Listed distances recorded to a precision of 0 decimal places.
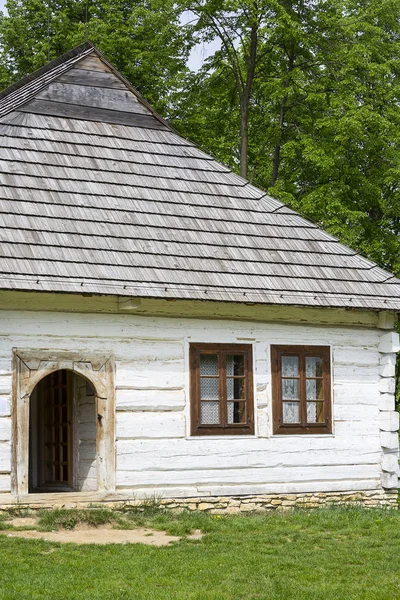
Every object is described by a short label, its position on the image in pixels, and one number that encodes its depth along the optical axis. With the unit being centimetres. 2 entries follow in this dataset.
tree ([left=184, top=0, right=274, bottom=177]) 2344
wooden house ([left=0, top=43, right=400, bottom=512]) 1296
